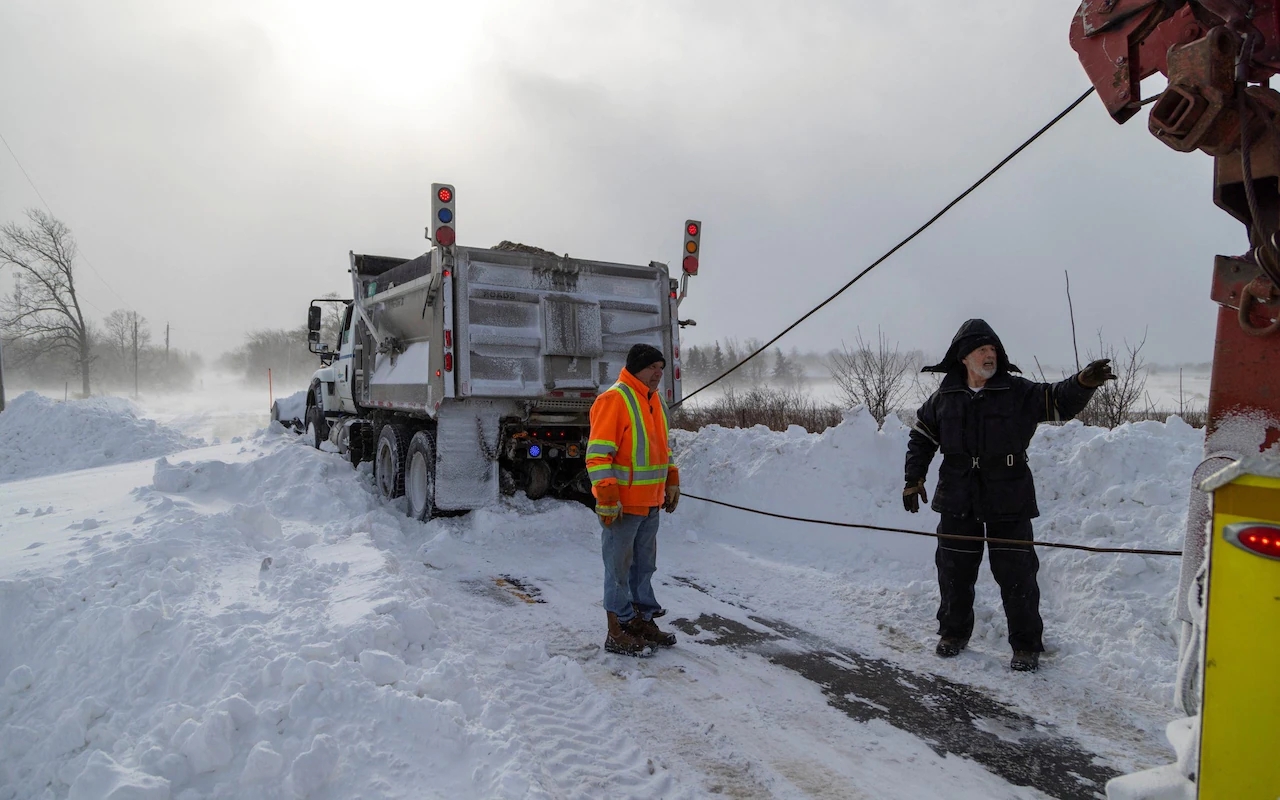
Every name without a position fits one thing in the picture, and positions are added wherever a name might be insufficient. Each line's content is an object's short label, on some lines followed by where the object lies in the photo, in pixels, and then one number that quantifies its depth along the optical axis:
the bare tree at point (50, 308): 37.97
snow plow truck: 6.99
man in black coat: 4.24
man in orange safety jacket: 4.32
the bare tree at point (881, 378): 12.33
